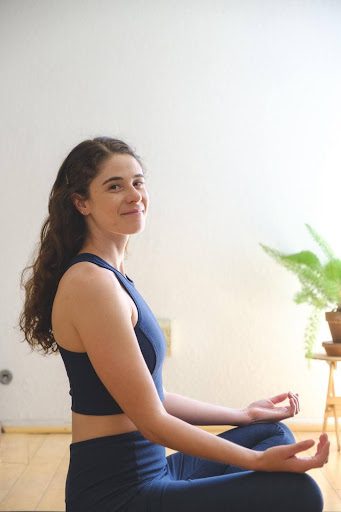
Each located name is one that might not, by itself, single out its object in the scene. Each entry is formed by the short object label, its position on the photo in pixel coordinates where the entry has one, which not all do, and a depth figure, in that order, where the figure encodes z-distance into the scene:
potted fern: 3.49
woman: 1.27
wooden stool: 3.45
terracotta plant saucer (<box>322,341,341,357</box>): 3.45
